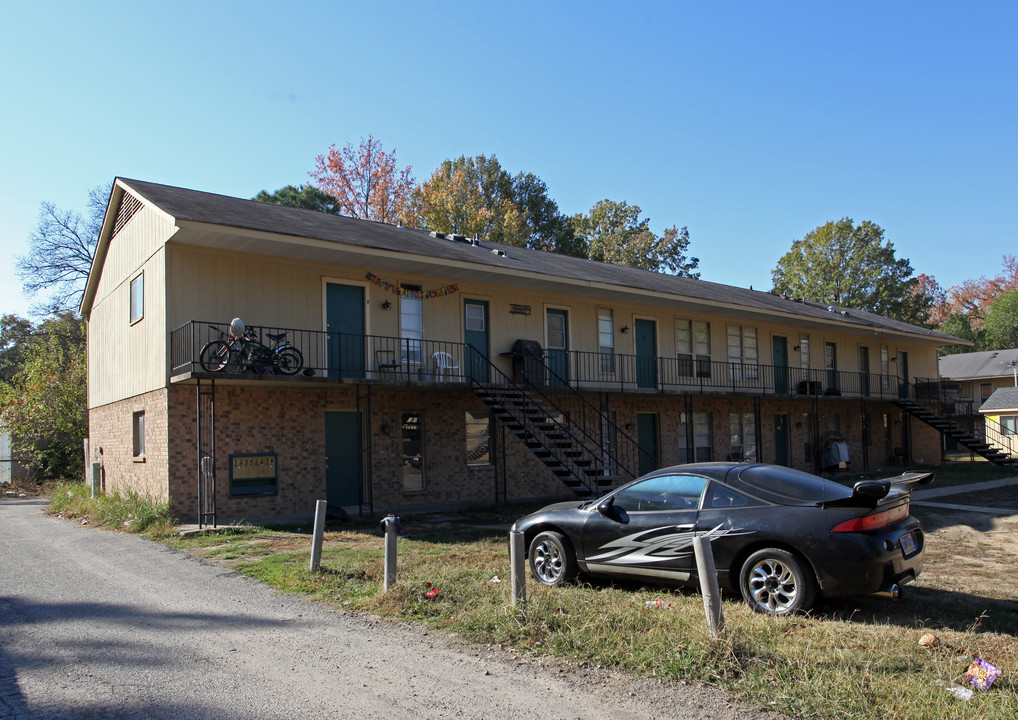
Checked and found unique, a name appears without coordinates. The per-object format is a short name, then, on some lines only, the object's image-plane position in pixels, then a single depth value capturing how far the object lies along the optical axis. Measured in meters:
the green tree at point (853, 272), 48.22
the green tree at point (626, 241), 48.88
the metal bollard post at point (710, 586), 5.57
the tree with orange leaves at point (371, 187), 37.88
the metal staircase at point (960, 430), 26.64
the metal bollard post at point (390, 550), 7.83
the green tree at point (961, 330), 56.42
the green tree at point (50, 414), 27.68
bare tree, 37.72
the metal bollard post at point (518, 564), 6.88
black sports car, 6.45
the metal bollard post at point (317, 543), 9.05
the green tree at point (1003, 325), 56.78
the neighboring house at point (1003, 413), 39.34
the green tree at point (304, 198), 36.03
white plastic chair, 17.64
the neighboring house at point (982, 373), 46.50
